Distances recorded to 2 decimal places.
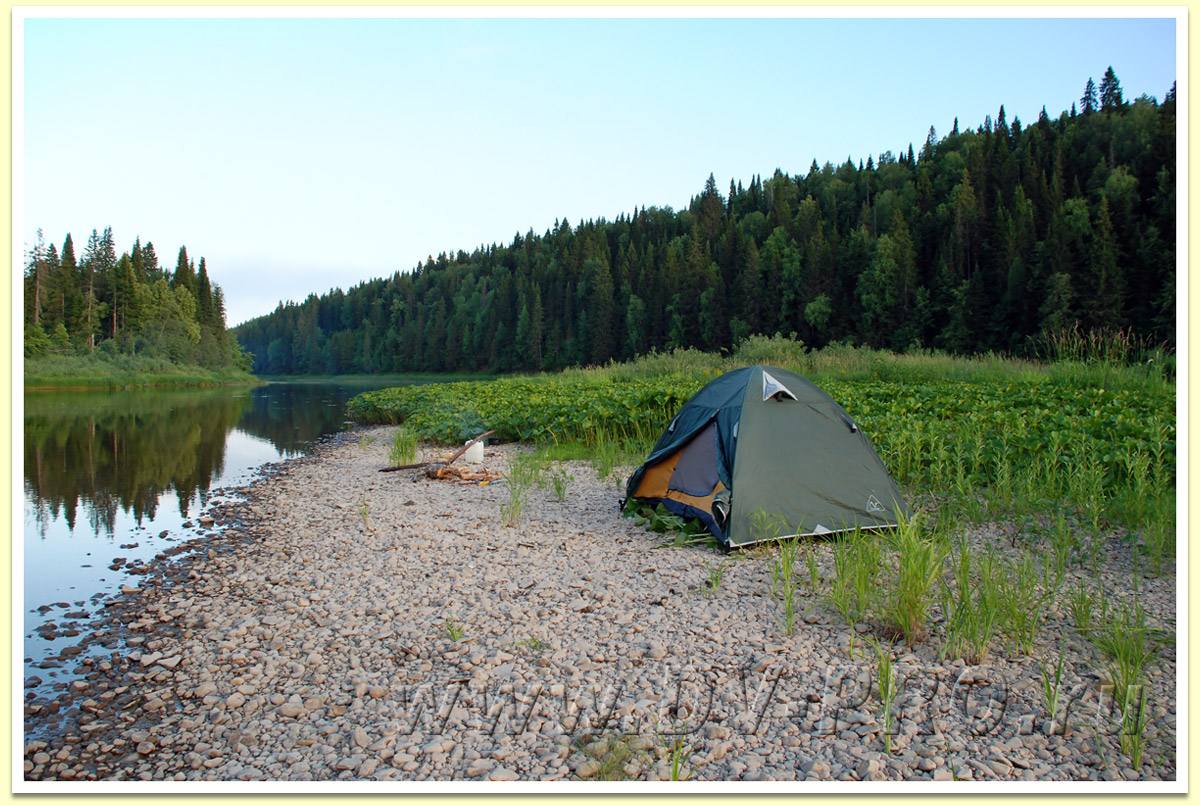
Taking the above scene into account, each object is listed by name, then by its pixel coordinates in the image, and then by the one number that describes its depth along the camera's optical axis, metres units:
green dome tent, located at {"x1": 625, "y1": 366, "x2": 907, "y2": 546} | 5.13
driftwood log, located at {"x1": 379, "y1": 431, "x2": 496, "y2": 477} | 8.88
